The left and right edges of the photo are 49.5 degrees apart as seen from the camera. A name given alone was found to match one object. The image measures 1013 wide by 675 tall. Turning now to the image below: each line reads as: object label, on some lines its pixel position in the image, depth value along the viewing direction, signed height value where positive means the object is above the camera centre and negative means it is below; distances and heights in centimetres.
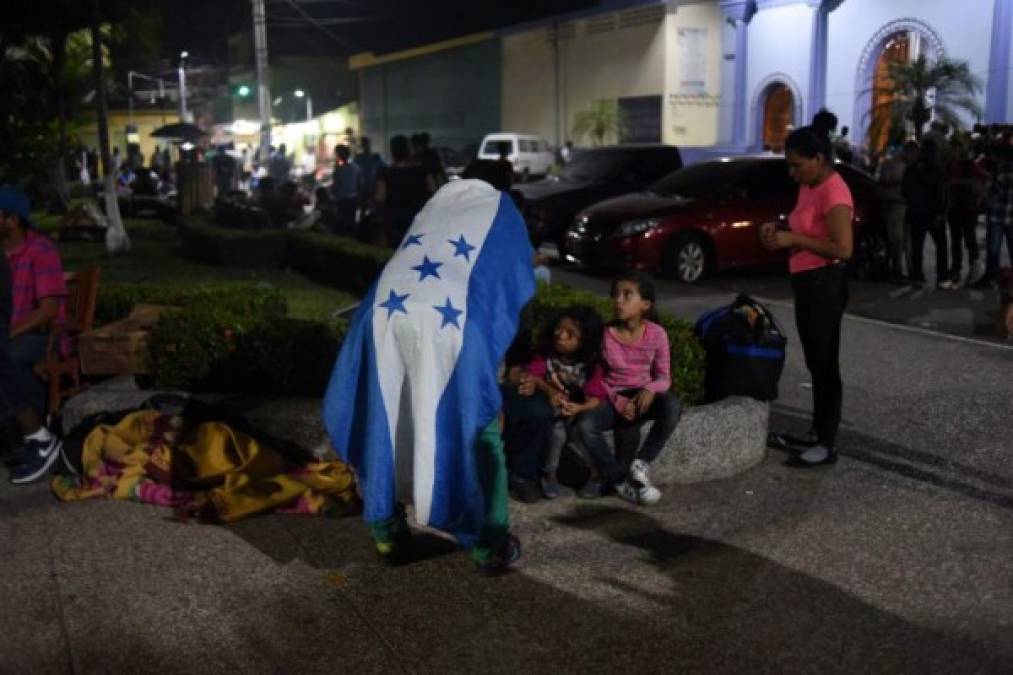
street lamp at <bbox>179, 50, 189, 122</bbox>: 4656 +232
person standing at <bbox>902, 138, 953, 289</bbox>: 1205 -72
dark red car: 1321 -107
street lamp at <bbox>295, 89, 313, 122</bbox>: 5776 +194
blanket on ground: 541 -167
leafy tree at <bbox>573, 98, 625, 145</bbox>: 3378 +50
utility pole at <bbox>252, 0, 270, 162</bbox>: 2228 +144
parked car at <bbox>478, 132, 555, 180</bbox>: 3288 -40
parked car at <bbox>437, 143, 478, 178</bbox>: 3512 -54
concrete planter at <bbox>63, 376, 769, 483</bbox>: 576 -156
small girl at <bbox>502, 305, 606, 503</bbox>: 539 -128
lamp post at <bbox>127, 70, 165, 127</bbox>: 4959 +294
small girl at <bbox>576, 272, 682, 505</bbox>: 546 -129
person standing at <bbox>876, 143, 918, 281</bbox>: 1275 -91
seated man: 650 -84
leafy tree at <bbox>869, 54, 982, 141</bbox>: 2273 +83
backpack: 608 -119
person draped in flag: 427 -94
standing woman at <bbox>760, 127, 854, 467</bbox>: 566 -66
